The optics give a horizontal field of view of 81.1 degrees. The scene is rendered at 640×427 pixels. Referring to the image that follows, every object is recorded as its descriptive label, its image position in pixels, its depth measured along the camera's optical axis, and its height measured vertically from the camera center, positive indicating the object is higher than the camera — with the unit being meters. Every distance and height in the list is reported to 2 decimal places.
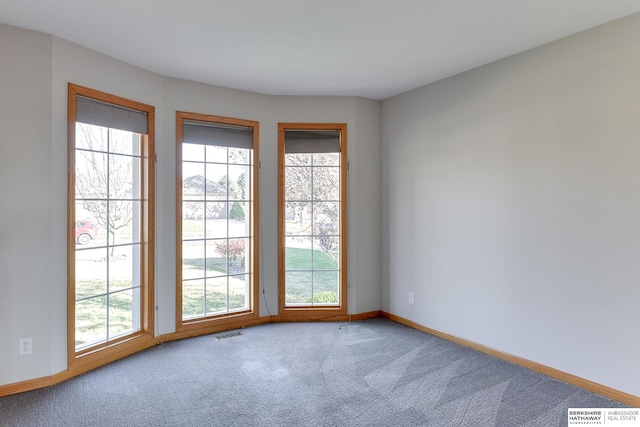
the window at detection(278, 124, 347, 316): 4.21 -0.07
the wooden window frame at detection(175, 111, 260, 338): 3.64 -0.44
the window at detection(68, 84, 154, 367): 2.93 -0.08
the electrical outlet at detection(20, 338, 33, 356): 2.59 -0.92
